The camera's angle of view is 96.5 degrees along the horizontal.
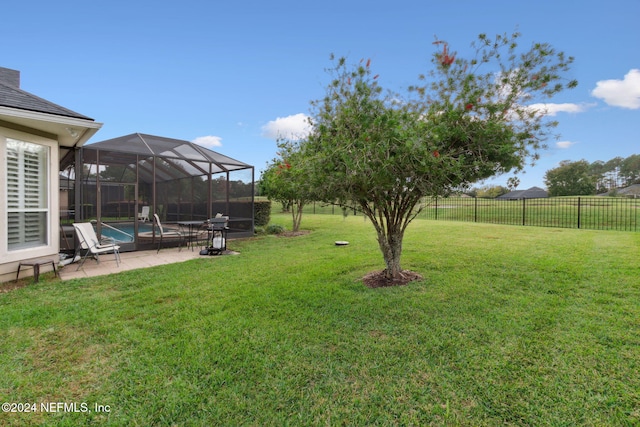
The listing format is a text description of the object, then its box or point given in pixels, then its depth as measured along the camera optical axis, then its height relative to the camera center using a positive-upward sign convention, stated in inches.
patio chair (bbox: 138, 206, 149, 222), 402.9 -6.2
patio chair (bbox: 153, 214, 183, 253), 311.1 -27.4
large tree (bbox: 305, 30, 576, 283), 126.6 +43.9
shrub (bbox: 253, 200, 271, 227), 490.3 -3.0
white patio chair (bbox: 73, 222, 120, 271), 228.7 -25.4
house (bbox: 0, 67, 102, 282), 179.3 +26.8
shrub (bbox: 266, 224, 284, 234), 448.1 -29.6
